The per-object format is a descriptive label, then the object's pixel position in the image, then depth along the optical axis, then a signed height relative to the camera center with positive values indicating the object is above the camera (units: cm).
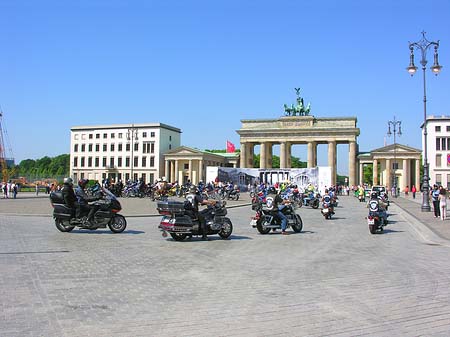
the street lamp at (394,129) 5250 +692
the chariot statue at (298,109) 8796 +1527
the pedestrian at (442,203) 1986 -54
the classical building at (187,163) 9256 +534
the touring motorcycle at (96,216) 1398 -84
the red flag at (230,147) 11175 +1013
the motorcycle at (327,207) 2138 -81
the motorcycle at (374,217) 1515 -89
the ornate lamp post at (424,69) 2492 +650
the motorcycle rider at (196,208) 1277 -53
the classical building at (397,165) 8219 +452
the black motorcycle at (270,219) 1479 -98
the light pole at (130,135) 9380 +1102
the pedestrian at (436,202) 2164 -55
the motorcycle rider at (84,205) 1398 -51
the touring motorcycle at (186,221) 1245 -89
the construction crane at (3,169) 8305 +340
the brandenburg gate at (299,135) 8312 +992
